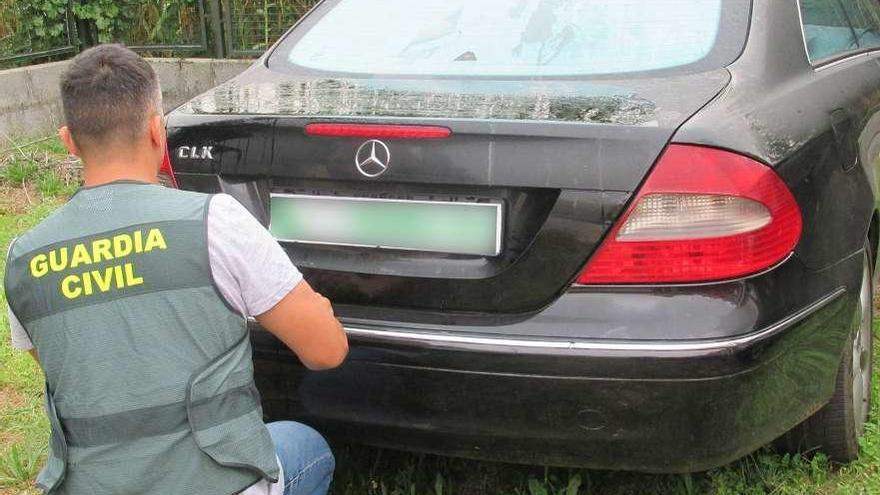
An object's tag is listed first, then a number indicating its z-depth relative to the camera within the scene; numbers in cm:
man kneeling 171
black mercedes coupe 214
